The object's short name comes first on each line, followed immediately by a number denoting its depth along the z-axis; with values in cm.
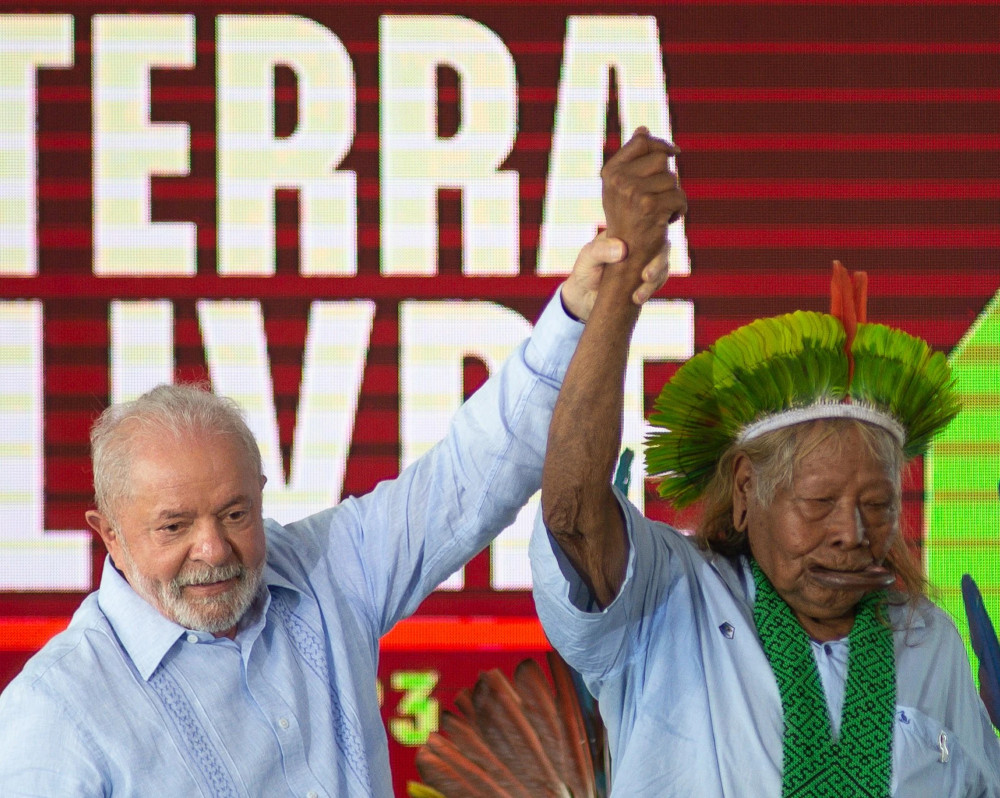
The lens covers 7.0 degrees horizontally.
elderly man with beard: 817
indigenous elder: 822
